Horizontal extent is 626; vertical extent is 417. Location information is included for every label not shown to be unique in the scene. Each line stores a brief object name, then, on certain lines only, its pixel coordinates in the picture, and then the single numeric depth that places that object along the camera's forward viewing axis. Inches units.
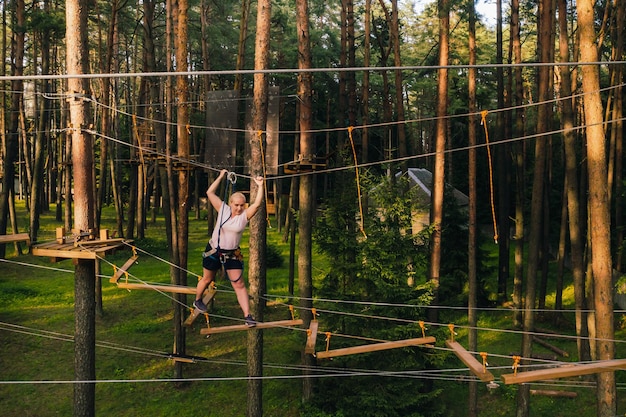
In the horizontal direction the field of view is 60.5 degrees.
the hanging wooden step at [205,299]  298.7
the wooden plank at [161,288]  305.1
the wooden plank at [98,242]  304.2
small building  1208.2
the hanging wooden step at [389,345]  301.6
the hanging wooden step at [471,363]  243.3
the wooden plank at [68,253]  294.9
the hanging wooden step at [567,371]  223.0
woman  266.7
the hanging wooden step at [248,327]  294.5
